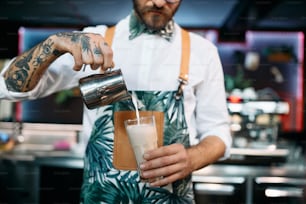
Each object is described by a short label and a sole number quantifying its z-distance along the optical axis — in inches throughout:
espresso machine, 124.3
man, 42.9
